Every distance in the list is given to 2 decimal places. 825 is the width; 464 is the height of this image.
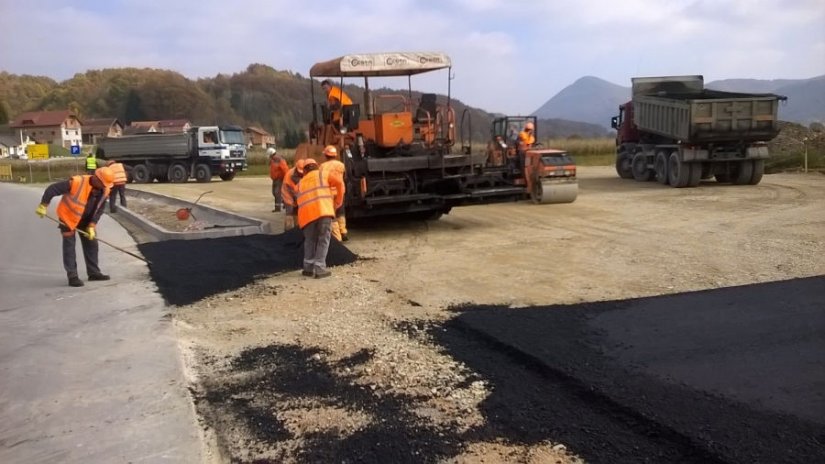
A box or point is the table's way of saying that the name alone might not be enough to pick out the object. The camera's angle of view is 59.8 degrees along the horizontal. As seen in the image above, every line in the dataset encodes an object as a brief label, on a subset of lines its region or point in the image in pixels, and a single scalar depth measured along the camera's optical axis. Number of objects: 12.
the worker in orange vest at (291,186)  9.02
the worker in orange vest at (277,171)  15.03
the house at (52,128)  87.06
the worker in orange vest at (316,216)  8.07
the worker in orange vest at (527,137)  14.46
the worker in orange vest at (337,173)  8.34
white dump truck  31.30
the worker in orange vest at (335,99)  11.36
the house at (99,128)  84.75
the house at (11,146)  83.19
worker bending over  7.93
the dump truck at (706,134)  17.39
